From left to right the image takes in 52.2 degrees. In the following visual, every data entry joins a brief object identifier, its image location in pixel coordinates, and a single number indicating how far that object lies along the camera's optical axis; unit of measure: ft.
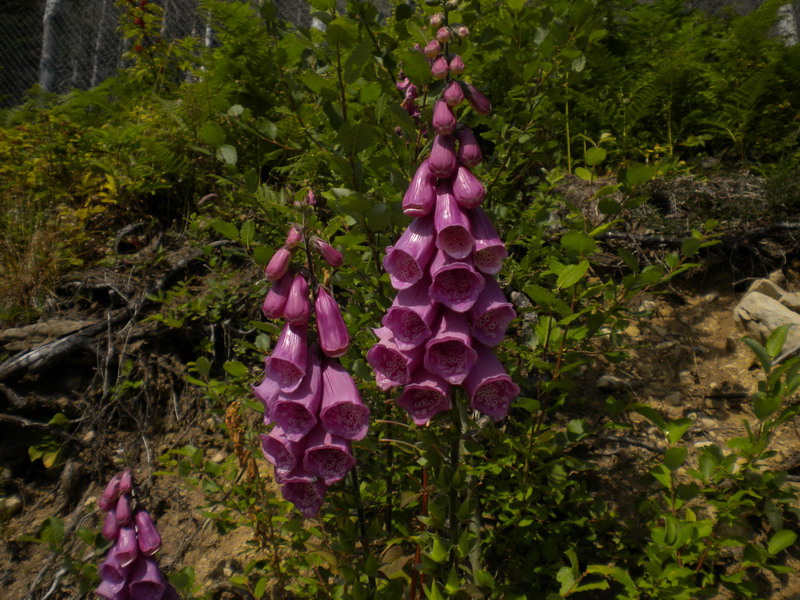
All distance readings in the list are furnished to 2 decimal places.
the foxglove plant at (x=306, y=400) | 1.68
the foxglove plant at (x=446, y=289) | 1.63
